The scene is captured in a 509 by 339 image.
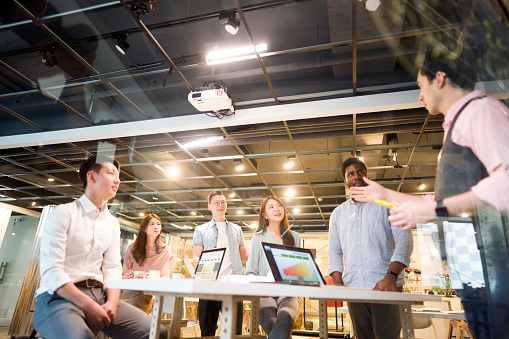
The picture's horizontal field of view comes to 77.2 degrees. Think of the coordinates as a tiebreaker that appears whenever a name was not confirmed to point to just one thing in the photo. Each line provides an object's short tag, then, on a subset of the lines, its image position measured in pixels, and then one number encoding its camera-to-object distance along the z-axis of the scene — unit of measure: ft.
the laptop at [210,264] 5.10
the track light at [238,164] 20.62
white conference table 2.87
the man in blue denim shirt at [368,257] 5.09
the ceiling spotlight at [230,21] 10.73
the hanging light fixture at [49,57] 12.51
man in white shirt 4.58
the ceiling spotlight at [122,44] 12.01
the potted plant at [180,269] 13.94
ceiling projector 12.94
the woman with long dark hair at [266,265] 5.67
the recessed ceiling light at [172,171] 20.99
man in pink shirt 1.93
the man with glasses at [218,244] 7.84
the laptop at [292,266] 3.73
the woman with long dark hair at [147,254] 9.59
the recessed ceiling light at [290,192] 25.20
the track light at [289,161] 20.02
